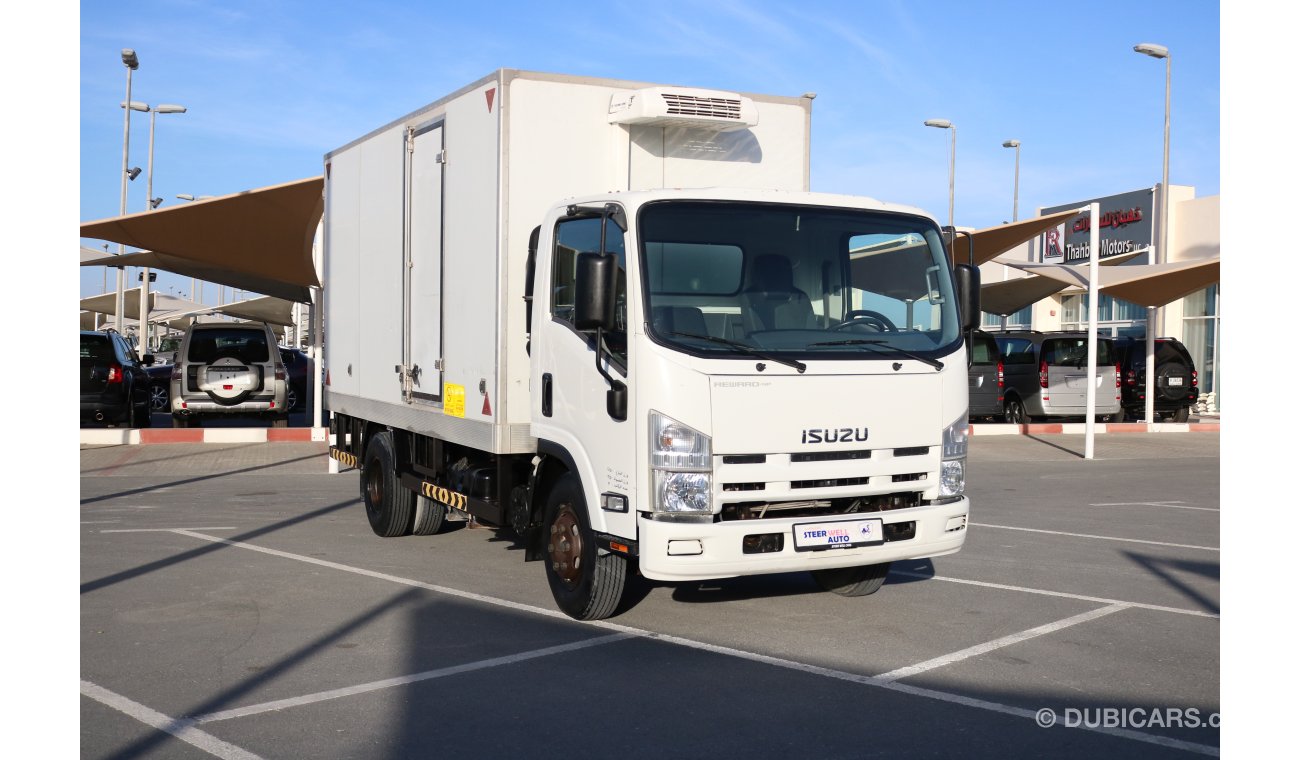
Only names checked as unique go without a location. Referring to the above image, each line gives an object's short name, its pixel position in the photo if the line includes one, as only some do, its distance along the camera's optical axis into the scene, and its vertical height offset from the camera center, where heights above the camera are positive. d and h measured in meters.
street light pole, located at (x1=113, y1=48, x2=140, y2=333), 33.34 +6.29
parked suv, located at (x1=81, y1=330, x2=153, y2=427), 20.30 -0.22
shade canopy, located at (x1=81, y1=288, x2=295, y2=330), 40.66 +2.31
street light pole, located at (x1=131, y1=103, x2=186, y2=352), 34.97 +2.52
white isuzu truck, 6.49 +0.14
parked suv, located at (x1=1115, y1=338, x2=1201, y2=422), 26.72 -0.08
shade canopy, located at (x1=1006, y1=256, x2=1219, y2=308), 23.94 +1.82
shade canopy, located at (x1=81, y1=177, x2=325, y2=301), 18.42 +2.08
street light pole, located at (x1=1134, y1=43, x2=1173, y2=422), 24.20 +3.15
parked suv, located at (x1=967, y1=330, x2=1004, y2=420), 25.19 -0.22
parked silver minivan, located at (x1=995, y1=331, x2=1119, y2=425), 24.78 -0.08
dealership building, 35.41 +3.51
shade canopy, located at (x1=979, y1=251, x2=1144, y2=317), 27.94 +1.82
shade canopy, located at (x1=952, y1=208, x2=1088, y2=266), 21.17 +2.36
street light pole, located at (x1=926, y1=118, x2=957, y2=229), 40.12 +6.47
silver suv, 20.80 -0.29
